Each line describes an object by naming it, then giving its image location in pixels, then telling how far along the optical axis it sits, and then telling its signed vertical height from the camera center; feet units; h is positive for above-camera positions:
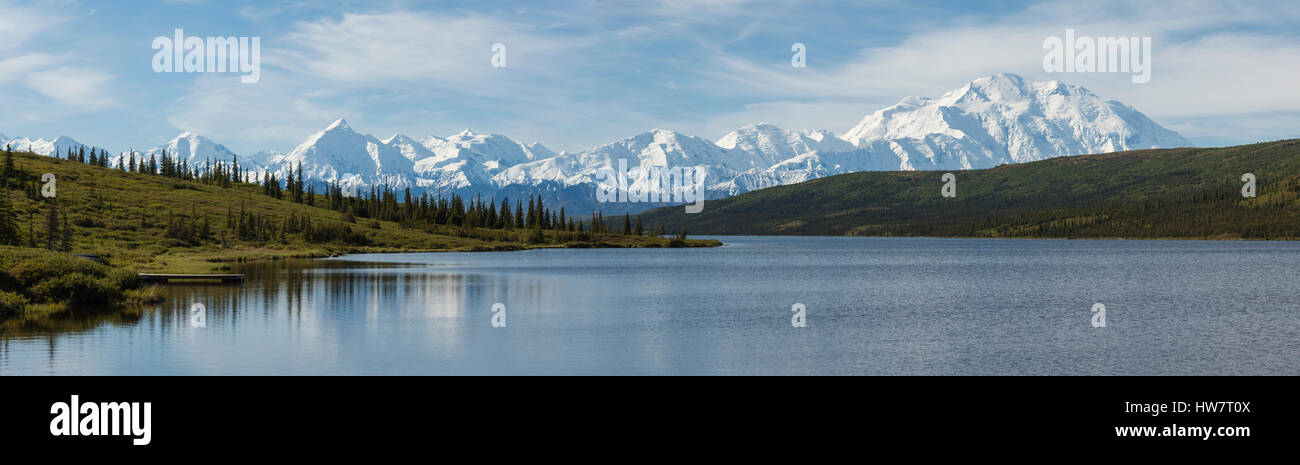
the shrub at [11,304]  166.40 -12.08
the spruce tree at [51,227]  349.29 +3.97
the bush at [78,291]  180.34 -10.66
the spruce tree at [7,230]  265.34 +1.98
